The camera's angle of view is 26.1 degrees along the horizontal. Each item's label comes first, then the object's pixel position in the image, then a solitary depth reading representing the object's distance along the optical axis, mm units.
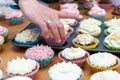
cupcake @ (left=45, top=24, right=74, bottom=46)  1039
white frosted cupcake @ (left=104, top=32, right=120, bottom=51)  1029
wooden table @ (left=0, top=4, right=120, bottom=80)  909
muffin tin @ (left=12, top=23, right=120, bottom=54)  1043
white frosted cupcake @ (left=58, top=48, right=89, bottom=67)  938
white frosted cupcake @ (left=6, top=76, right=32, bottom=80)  804
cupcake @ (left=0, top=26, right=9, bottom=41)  1167
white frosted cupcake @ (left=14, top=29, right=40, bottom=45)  1092
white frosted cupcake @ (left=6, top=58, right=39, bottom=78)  852
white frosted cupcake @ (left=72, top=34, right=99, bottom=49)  1061
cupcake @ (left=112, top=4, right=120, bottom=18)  1517
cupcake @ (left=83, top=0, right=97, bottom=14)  1616
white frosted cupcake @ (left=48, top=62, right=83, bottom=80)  808
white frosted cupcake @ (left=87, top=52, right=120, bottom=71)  892
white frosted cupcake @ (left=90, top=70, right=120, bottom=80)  802
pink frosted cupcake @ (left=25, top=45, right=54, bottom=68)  945
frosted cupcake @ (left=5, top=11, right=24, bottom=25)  1432
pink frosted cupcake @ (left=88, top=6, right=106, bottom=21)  1499
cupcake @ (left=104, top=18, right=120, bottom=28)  1305
